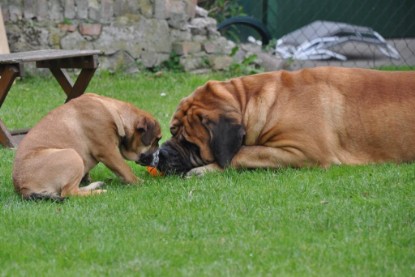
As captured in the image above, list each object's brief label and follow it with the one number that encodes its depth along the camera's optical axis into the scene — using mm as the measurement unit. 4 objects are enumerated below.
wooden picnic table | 16687
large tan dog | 14383
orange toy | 15305
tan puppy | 13141
